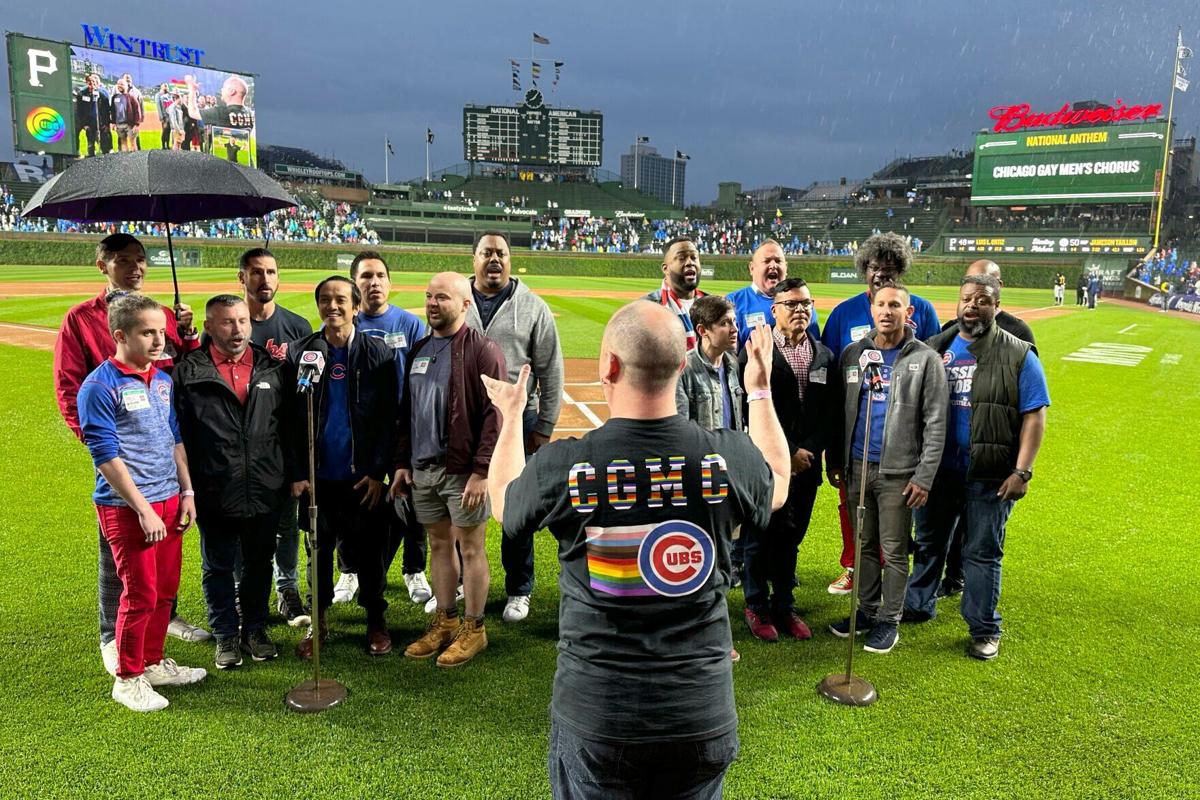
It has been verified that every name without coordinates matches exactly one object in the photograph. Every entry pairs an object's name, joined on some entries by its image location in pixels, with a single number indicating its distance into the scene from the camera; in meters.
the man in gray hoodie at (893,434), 4.65
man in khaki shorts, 4.39
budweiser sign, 60.53
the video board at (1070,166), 56.81
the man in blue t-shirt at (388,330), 5.22
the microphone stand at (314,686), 3.99
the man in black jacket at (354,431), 4.61
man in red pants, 3.78
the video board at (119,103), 43.72
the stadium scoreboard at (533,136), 81.38
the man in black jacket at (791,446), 4.98
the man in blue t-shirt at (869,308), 5.20
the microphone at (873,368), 4.35
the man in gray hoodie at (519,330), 4.97
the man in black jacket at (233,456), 4.26
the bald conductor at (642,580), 2.03
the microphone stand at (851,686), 4.15
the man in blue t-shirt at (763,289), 5.44
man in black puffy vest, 4.65
